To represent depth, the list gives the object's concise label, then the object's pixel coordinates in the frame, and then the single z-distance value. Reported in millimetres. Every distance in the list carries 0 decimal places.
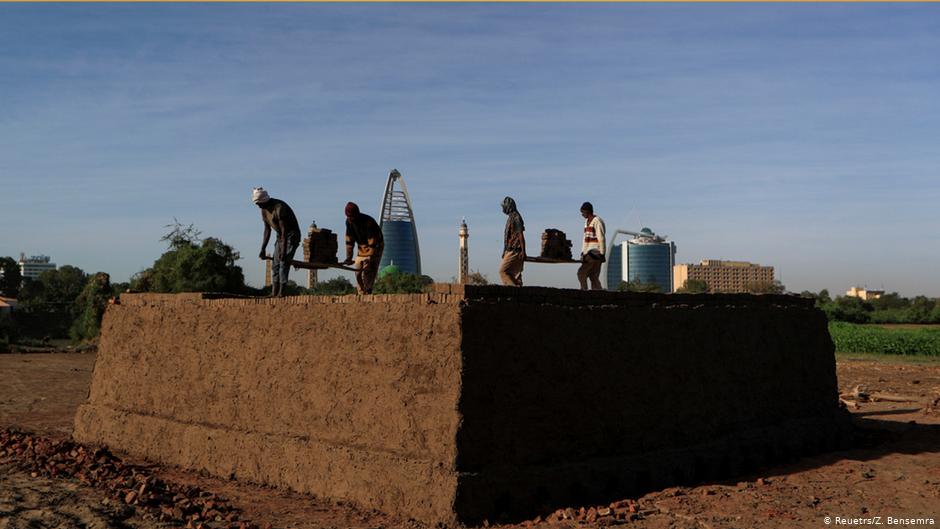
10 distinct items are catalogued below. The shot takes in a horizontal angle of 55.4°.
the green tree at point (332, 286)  35047
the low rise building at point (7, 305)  46047
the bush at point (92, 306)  34762
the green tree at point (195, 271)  30672
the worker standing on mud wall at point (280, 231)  10289
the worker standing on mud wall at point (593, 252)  10312
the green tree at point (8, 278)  68875
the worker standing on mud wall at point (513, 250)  9656
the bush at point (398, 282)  33531
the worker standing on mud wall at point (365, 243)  10039
